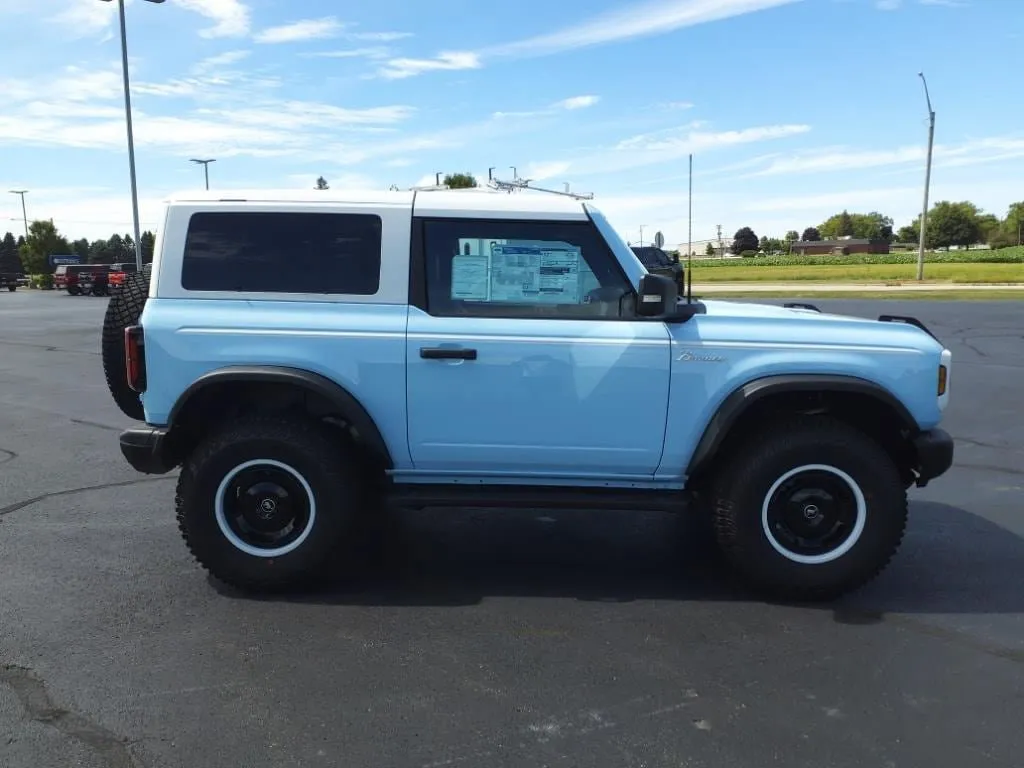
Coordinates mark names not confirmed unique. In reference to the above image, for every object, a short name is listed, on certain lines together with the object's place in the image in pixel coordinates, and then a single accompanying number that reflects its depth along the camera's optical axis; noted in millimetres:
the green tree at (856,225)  178600
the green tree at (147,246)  48625
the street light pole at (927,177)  31555
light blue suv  3947
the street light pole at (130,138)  23250
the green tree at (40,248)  57406
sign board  57275
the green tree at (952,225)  137000
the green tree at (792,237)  176838
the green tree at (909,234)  150800
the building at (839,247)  133250
